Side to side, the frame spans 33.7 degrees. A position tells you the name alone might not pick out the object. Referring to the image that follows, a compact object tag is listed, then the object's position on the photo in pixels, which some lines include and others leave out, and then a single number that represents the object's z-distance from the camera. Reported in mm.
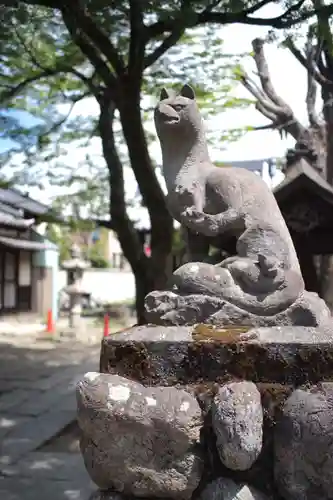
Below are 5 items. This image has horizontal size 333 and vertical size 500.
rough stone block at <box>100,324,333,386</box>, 2488
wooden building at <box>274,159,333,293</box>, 5531
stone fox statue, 2859
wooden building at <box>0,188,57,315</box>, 19891
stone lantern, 18844
